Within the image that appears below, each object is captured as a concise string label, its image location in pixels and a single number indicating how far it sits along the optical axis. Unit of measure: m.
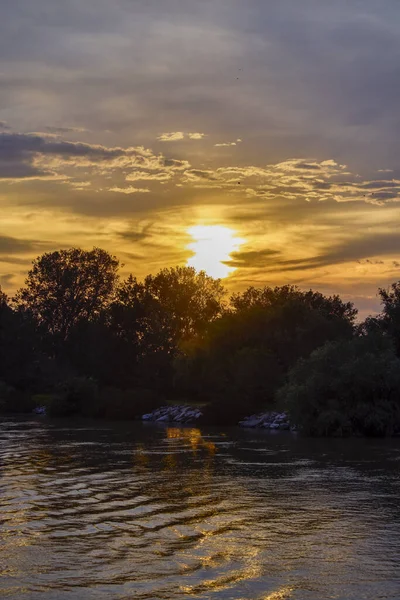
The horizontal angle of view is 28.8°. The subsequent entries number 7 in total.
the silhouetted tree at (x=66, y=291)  142.62
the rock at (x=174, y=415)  78.31
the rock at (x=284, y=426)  65.16
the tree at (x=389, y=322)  72.33
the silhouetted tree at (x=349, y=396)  54.66
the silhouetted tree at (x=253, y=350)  78.81
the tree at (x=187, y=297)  166.12
